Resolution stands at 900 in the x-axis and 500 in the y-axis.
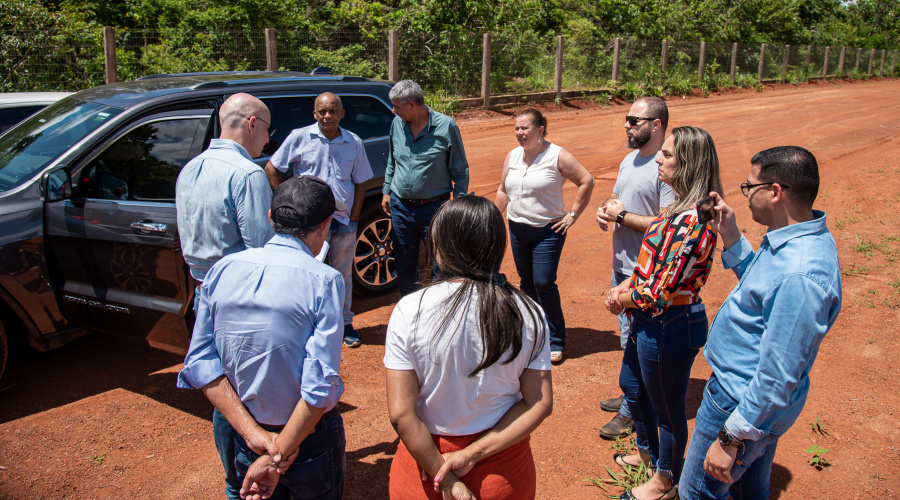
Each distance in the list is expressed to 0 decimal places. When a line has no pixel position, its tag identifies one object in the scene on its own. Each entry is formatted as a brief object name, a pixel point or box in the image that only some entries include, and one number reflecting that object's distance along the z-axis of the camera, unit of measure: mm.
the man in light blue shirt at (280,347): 2135
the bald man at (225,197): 3043
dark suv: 3932
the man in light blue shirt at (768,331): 2102
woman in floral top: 2902
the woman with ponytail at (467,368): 1967
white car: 6324
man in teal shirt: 4734
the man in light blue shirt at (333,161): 4672
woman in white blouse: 4488
